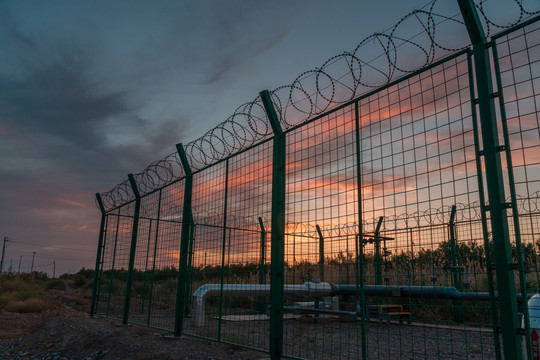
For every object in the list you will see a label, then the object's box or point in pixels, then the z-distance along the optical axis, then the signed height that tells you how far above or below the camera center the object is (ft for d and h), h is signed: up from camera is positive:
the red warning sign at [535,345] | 10.41 -1.73
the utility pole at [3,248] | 179.03 +9.81
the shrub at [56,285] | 97.07 -3.54
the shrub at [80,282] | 105.70 -2.89
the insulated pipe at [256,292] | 24.73 -1.15
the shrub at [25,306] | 46.93 -4.19
